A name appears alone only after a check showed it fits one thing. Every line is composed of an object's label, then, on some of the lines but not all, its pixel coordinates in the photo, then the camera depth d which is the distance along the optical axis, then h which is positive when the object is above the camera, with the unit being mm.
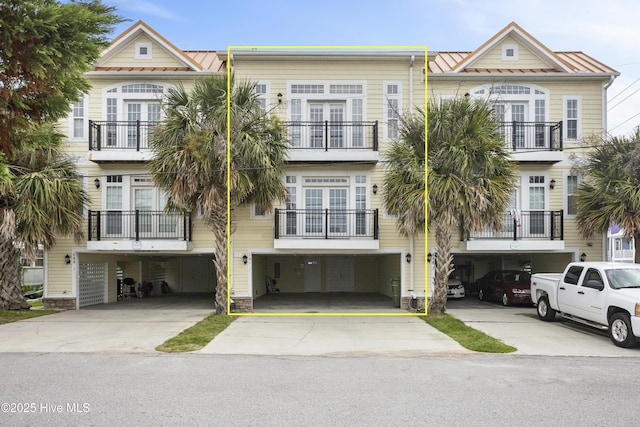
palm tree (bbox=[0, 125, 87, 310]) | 15727 +294
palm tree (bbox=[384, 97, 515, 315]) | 14219 +1280
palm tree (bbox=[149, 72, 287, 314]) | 14398 +1874
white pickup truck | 11009 -1805
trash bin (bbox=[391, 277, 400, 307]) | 18477 -2552
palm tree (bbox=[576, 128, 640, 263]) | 15680 +914
